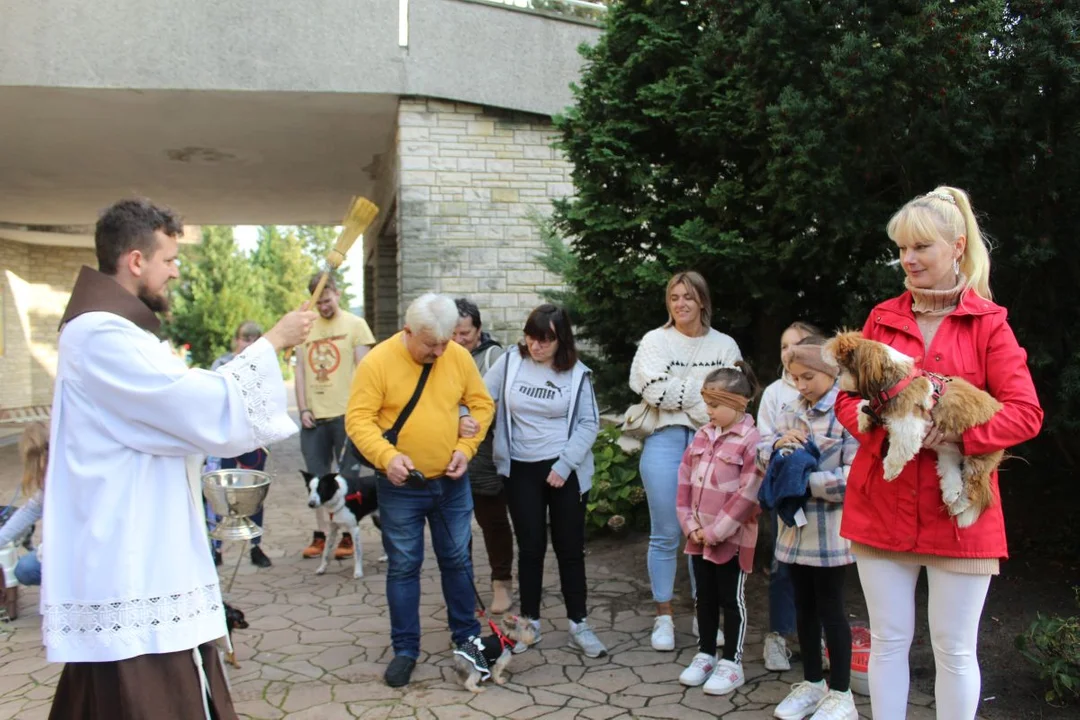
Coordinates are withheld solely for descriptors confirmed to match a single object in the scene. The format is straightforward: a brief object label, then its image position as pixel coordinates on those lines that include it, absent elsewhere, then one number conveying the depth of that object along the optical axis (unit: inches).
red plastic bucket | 150.6
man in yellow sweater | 159.2
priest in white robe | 96.7
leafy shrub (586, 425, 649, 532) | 267.7
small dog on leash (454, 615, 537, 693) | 159.5
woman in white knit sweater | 176.7
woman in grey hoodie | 177.8
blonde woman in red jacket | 104.6
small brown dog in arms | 102.0
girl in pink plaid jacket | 154.8
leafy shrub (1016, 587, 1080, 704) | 137.4
